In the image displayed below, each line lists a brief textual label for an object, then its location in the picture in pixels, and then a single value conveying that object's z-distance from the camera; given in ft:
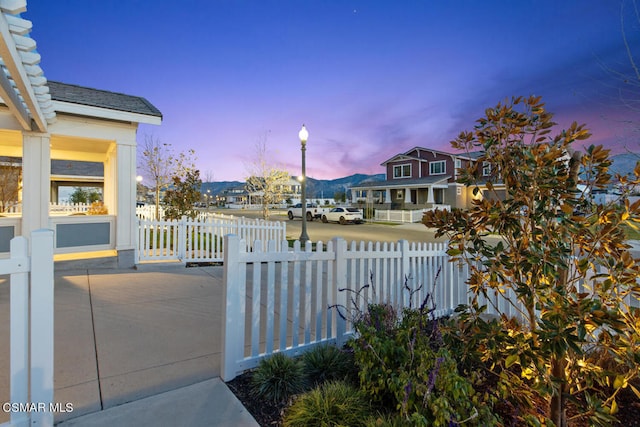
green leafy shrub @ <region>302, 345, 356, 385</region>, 8.89
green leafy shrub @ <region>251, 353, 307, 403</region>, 8.02
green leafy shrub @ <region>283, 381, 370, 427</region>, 6.57
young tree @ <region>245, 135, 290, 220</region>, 56.44
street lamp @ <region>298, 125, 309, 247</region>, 31.96
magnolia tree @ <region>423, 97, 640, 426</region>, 5.75
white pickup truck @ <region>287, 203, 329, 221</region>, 89.00
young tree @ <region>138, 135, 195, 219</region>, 62.13
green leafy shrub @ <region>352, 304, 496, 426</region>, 5.74
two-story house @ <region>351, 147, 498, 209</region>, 96.53
